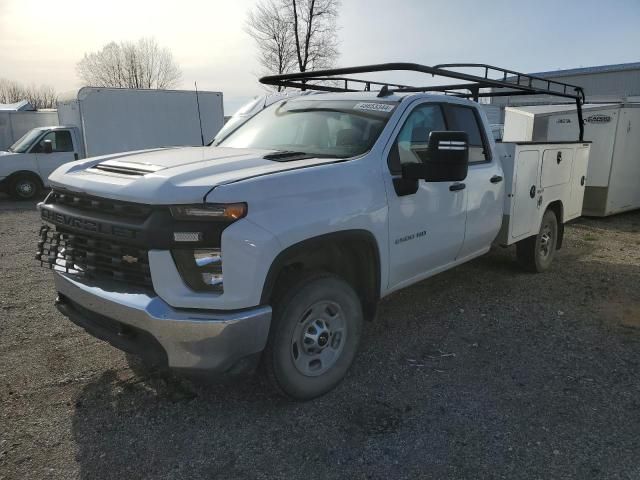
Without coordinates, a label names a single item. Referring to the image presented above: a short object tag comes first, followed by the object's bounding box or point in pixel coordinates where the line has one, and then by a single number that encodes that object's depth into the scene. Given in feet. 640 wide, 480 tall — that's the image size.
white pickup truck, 8.40
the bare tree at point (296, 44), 86.48
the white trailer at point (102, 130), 42.45
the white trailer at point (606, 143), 31.83
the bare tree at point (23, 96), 203.06
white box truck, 59.67
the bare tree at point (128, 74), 141.18
